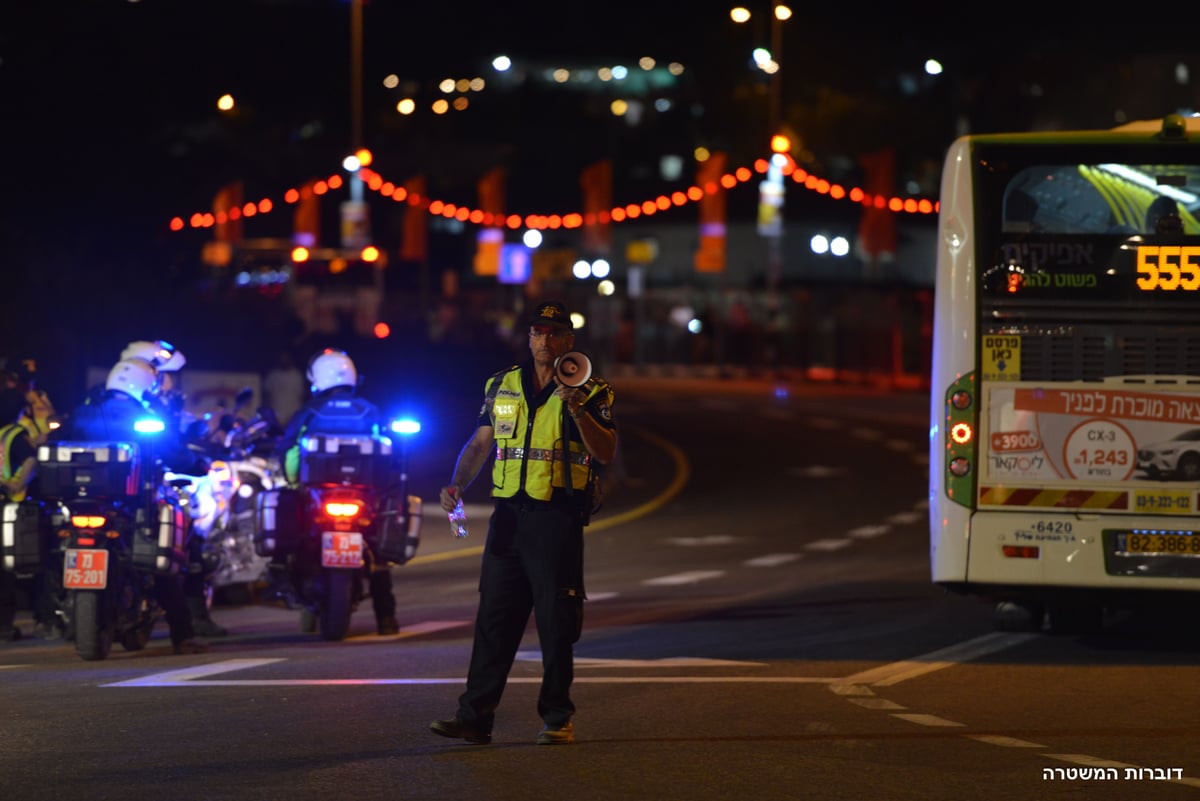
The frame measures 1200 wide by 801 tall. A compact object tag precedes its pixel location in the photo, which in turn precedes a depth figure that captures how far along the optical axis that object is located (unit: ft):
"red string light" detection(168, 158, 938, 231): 131.23
